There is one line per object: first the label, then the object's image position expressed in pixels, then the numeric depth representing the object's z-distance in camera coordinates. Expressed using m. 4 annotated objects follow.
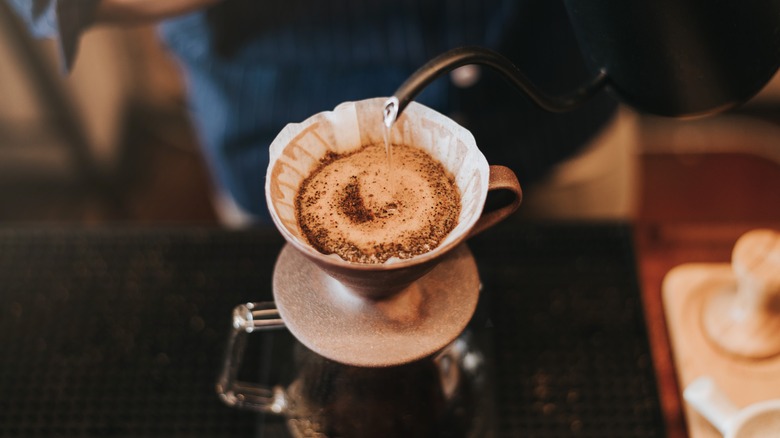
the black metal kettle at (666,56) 0.52
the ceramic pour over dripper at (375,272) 0.52
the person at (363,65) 1.11
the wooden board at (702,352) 0.87
